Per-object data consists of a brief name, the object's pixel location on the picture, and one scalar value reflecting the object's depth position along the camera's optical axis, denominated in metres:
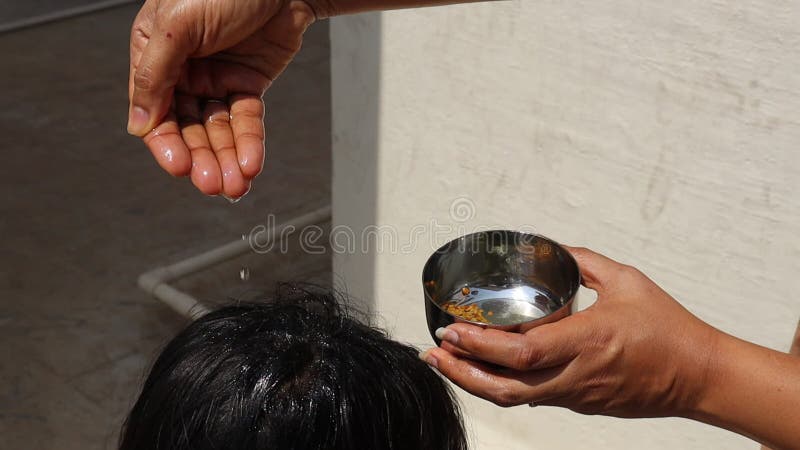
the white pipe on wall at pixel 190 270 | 3.47
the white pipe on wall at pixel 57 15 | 6.66
